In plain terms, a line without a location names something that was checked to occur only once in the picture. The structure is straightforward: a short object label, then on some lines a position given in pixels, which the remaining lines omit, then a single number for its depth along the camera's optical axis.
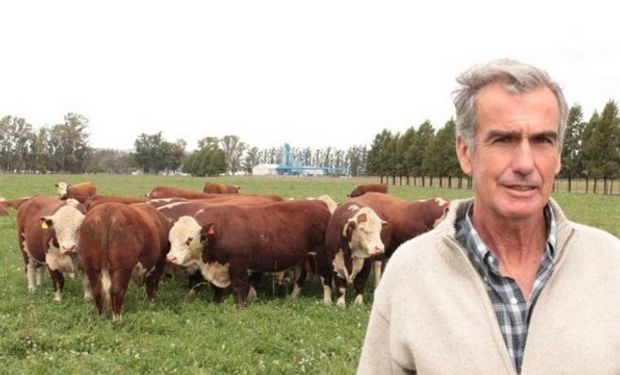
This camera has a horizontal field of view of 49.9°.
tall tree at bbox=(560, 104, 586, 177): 56.38
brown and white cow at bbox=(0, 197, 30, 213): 16.56
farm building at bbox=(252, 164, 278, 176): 185.25
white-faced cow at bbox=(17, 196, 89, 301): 10.65
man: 2.23
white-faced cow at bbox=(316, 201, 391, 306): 11.32
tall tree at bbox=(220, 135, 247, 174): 159.12
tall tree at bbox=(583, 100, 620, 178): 53.53
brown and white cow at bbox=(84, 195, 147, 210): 15.01
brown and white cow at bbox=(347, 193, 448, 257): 13.38
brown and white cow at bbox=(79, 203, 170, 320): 9.68
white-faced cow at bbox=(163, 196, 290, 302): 11.17
